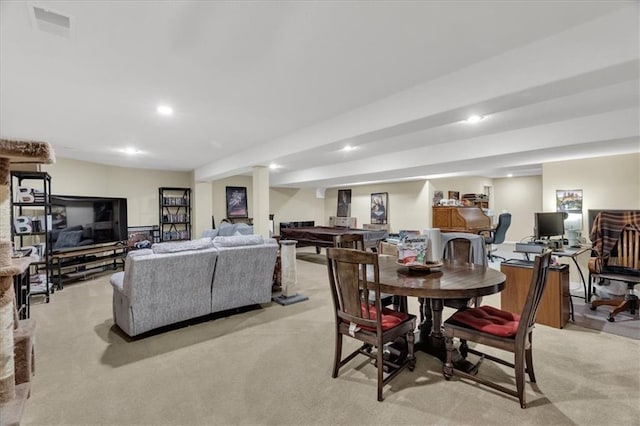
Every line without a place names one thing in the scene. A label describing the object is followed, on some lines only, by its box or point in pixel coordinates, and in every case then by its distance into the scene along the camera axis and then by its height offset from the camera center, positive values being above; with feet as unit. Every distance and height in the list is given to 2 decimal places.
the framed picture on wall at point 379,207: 31.32 +0.31
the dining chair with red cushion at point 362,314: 6.69 -2.43
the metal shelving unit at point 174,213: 25.99 -0.11
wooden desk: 25.32 -0.84
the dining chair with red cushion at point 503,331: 6.35 -2.66
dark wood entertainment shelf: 16.62 -2.84
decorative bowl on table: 8.21 -1.51
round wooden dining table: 6.64 -1.68
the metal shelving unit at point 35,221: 13.92 -0.38
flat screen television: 17.87 -0.53
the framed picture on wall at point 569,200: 16.05 +0.40
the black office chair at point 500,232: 22.75 -1.75
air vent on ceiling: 5.73 +3.73
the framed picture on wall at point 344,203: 35.04 +0.84
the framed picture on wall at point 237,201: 29.81 +0.98
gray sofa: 9.57 -2.34
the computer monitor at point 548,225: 14.70 -0.78
